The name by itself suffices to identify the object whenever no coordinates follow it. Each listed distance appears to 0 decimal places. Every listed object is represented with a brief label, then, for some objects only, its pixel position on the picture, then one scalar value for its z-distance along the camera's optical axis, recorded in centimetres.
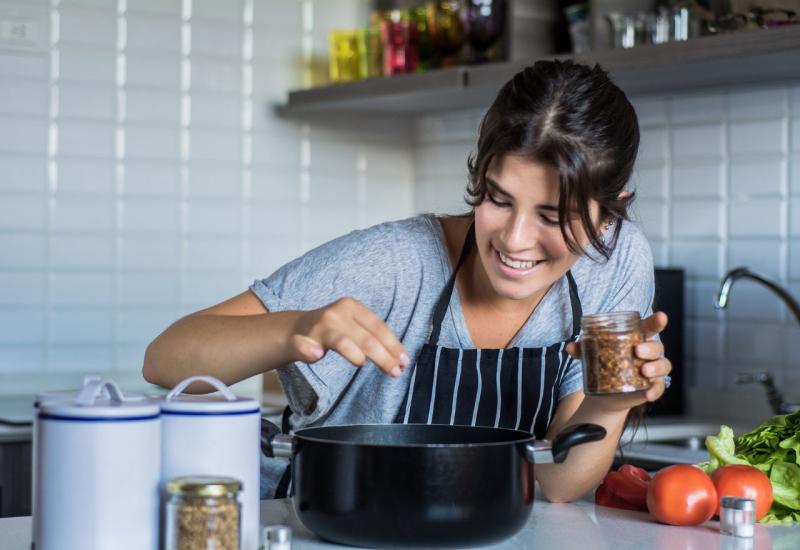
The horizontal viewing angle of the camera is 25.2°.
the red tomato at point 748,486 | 193
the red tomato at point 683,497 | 191
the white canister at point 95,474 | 157
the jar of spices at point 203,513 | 154
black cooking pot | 170
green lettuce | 198
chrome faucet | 302
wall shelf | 280
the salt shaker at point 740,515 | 183
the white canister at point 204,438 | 163
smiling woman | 202
